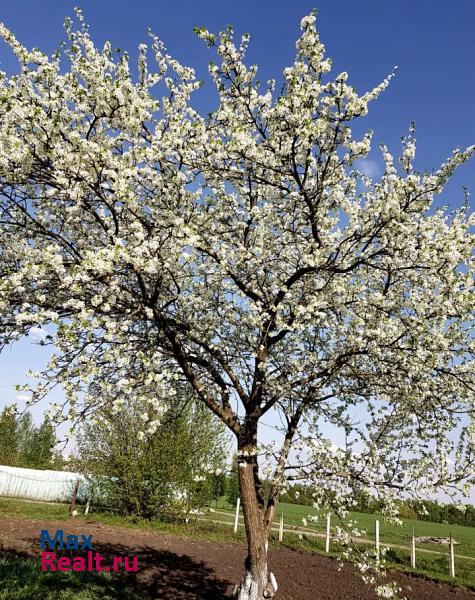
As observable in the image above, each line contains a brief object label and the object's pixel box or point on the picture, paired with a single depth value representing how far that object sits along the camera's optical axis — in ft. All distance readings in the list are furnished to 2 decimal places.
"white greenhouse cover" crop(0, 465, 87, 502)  111.65
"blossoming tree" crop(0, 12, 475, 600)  19.31
